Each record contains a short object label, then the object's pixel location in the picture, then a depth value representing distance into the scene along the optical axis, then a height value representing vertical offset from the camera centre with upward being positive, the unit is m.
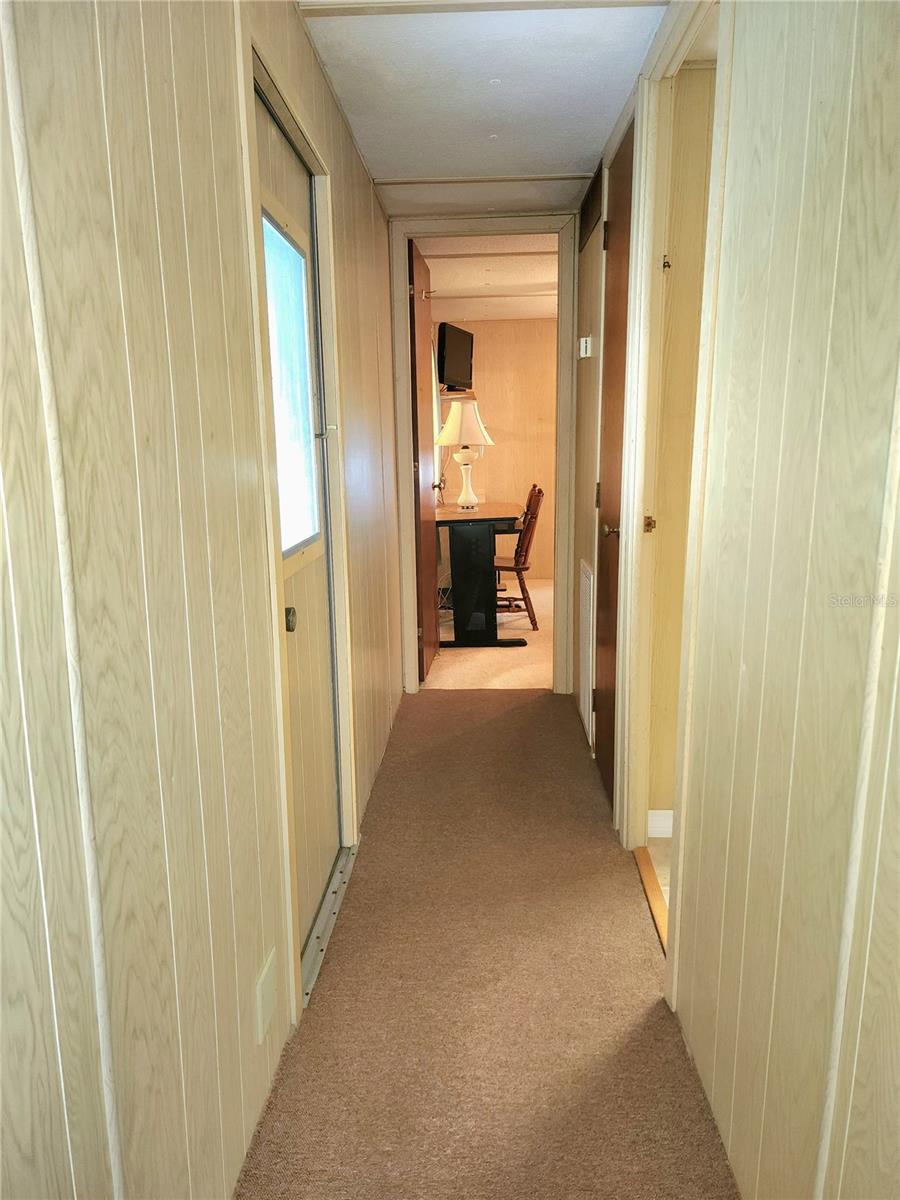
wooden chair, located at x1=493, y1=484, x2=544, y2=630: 6.11 -0.83
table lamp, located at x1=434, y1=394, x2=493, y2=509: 6.22 -0.01
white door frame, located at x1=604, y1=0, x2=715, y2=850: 2.46 -0.01
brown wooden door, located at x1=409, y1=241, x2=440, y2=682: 4.48 -0.13
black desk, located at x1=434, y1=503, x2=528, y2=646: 5.54 -0.94
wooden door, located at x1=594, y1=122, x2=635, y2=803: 2.88 -0.05
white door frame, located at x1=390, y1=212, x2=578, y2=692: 4.19 +0.09
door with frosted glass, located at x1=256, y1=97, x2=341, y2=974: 2.08 -0.21
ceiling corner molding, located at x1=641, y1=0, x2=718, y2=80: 2.00 +0.98
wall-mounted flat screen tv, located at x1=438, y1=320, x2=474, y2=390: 6.45 +0.59
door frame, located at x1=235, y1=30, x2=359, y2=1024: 1.68 -0.06
